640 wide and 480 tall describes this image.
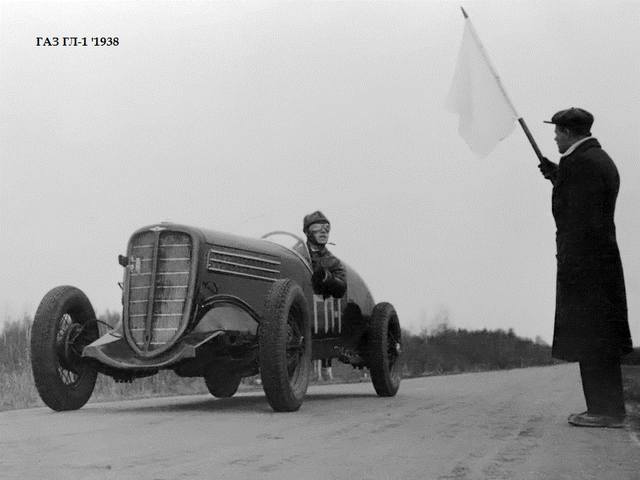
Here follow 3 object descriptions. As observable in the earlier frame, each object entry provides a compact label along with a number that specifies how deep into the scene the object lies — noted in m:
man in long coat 6.86
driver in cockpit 9.93
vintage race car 7.80
